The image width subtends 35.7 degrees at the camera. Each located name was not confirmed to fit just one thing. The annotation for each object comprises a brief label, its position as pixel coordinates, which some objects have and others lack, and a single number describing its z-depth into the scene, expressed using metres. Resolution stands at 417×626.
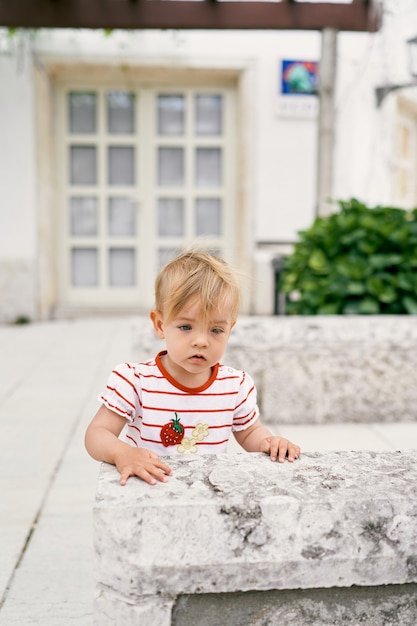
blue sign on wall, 7.07
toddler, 1.47
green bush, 3.83
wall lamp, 5.58
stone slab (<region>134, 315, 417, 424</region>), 3.27
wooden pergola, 5.38
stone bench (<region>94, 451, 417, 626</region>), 1.12
